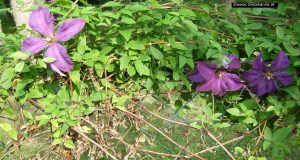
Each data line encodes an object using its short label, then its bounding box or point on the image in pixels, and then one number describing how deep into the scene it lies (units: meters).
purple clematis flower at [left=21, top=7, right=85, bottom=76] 1.19
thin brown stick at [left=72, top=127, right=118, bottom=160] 1.23
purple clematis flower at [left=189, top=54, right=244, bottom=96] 1.32
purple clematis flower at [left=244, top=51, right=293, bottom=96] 1.29
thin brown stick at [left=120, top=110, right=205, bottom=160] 1.30
